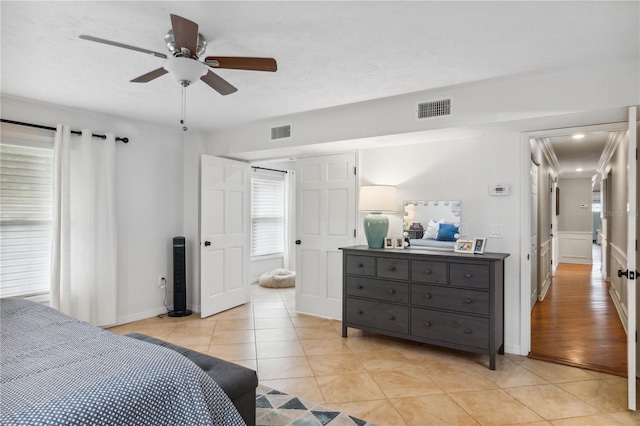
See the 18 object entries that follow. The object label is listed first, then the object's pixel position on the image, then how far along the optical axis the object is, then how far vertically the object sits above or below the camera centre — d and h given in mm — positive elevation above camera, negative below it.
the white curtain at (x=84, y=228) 3695 -174
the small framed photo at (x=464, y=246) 3471 -306
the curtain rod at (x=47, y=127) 3439 +840
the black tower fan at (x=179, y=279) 4676 -855
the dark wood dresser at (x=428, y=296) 3111 -764
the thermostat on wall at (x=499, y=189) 3451 +237
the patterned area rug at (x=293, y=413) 2281 -1298
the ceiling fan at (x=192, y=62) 1941 +872
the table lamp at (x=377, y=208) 3857 +58
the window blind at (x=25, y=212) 3484 -4
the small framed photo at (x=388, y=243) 3928 -315
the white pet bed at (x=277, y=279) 6355 -1163
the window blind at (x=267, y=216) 6863 -60
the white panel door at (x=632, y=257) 2414 -286
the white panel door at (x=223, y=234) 4574 -285
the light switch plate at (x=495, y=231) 3502 -161
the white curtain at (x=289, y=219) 7355 -130
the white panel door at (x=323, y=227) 4445 -169
